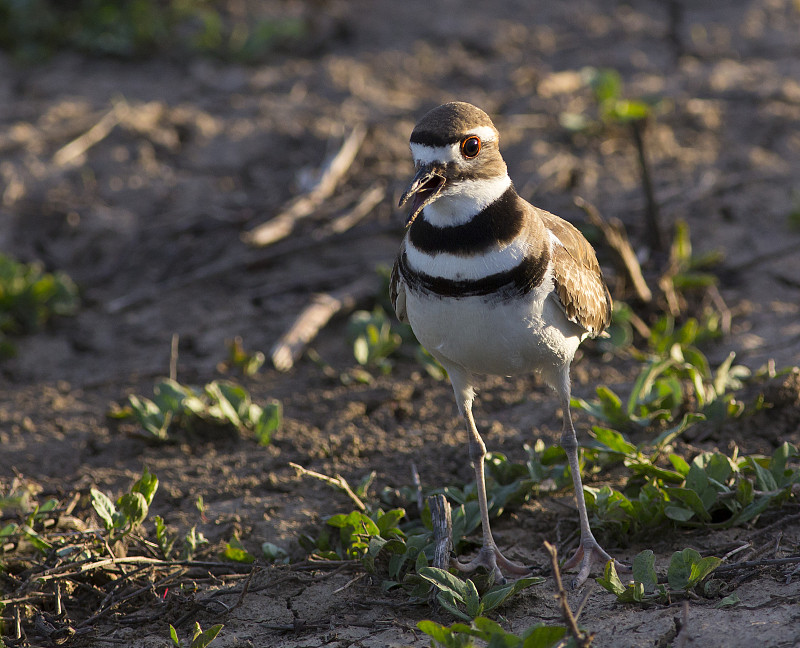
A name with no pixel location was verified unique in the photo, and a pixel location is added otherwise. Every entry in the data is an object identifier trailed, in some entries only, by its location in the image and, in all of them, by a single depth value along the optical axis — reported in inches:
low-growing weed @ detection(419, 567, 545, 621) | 265.9
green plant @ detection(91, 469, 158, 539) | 302.5
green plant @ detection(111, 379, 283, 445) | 377.7
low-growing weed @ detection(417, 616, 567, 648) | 231.0
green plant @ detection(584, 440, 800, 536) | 297.7
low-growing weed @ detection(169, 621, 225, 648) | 259.6
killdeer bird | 273.0
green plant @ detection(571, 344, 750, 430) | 353.7
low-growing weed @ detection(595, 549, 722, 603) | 263.3
